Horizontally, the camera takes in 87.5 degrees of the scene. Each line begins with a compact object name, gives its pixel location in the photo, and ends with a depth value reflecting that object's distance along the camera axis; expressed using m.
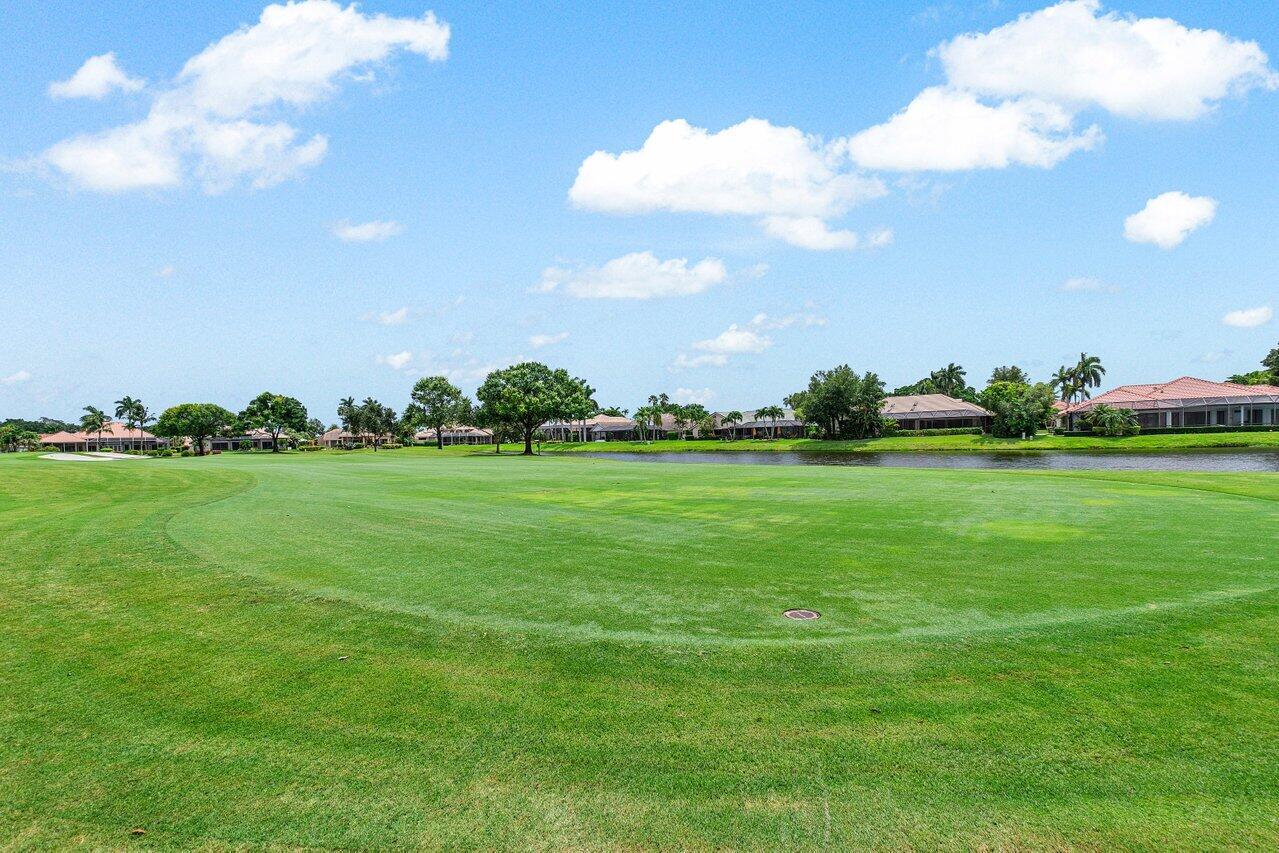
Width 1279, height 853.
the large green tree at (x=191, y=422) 103.50
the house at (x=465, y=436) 164.00
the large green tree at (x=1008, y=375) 141.75
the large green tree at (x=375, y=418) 141.25
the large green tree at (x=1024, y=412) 82.56
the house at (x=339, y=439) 159.52
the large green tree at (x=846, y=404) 92.56
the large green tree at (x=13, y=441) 133.38
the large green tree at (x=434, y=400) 114.25
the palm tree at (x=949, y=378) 144.12
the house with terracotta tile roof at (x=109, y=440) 138.12
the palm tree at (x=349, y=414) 143.50
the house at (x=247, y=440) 145.00
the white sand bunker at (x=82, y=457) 60.19
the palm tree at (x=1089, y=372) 125.16
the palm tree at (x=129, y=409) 129.12
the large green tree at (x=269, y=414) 107.00
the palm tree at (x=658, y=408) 135.50
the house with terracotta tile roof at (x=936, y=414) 100.90
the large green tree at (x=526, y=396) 80.31
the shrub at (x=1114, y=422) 78.69
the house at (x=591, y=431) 141.50
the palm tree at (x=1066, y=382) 127.69
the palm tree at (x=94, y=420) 131.25
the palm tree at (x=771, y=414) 122.50
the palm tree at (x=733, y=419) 128.75
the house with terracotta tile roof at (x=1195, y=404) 82.62
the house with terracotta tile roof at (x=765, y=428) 120.75
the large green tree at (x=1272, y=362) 101.75
